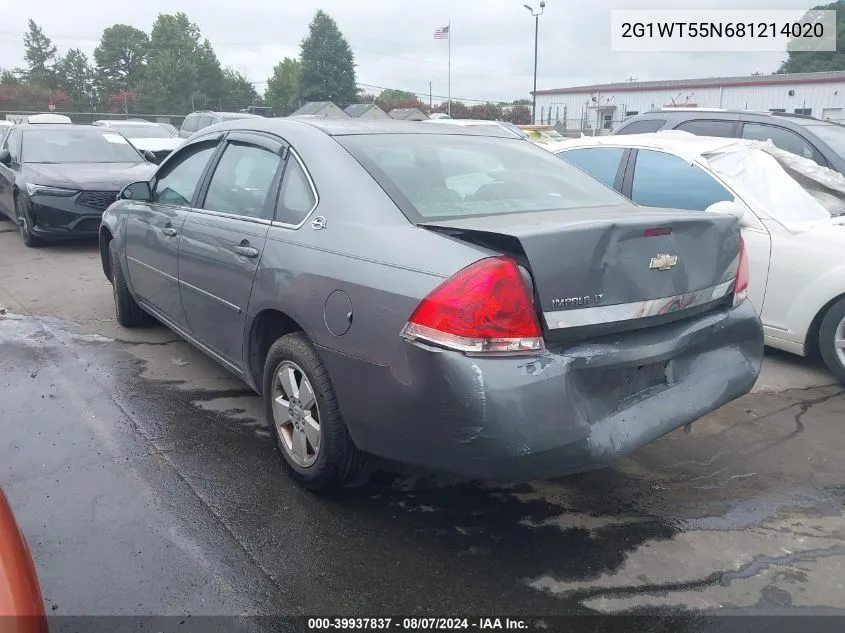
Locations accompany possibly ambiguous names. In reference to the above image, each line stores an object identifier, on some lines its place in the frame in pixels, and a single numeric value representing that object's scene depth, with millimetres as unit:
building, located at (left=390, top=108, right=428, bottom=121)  34884
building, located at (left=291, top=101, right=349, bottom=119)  37969
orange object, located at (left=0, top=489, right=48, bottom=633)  1512
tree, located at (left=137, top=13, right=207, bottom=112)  68688
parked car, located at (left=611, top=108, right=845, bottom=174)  6894
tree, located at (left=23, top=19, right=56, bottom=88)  88881
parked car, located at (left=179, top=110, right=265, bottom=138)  19828
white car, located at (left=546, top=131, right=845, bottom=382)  4543
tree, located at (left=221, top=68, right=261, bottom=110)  76000
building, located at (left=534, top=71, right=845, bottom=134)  40938
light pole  35188
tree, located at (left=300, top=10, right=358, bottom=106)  81188
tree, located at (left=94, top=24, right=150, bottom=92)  86688
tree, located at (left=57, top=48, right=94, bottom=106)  83812
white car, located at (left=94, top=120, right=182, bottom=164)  16828
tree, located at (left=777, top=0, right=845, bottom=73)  70831
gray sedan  2377
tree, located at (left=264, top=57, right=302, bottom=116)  83656
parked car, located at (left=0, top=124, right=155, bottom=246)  8328
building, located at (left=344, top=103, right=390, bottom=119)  37562
